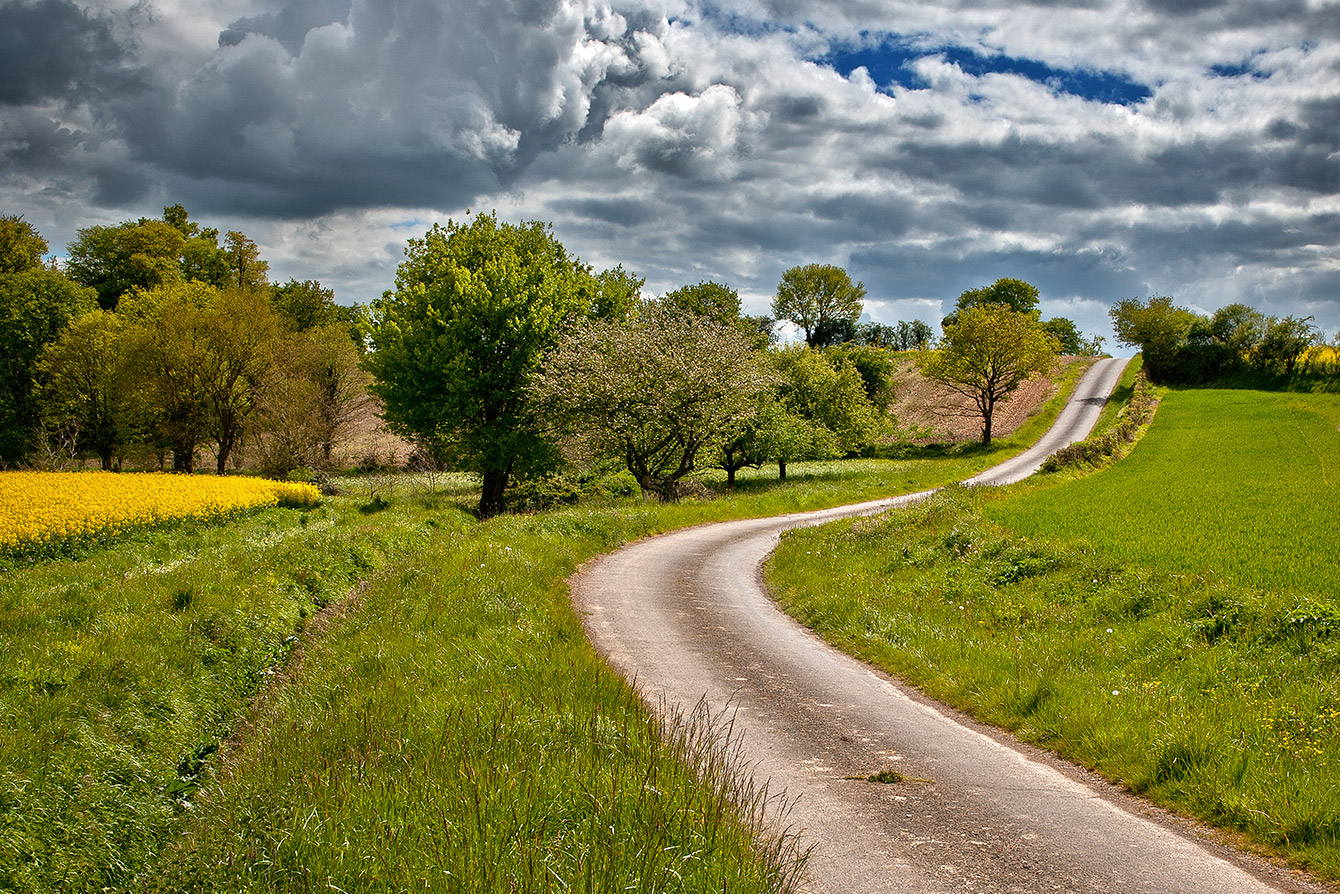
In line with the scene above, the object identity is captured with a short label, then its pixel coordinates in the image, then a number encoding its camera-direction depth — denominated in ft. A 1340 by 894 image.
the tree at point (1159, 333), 237.45
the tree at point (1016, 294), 357.00
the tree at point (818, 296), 338.75
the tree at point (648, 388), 101.40
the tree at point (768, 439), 135.13
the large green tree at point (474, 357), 105.70
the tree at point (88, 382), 153.89
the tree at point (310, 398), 148.87
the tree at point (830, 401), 156.87
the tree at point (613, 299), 133.69
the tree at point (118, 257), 229.25
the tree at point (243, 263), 242.37
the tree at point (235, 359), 148.87
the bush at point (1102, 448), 117.91
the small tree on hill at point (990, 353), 188.14
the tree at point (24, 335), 160.97
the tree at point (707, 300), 235.40
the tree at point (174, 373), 144.87
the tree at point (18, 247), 195.31
